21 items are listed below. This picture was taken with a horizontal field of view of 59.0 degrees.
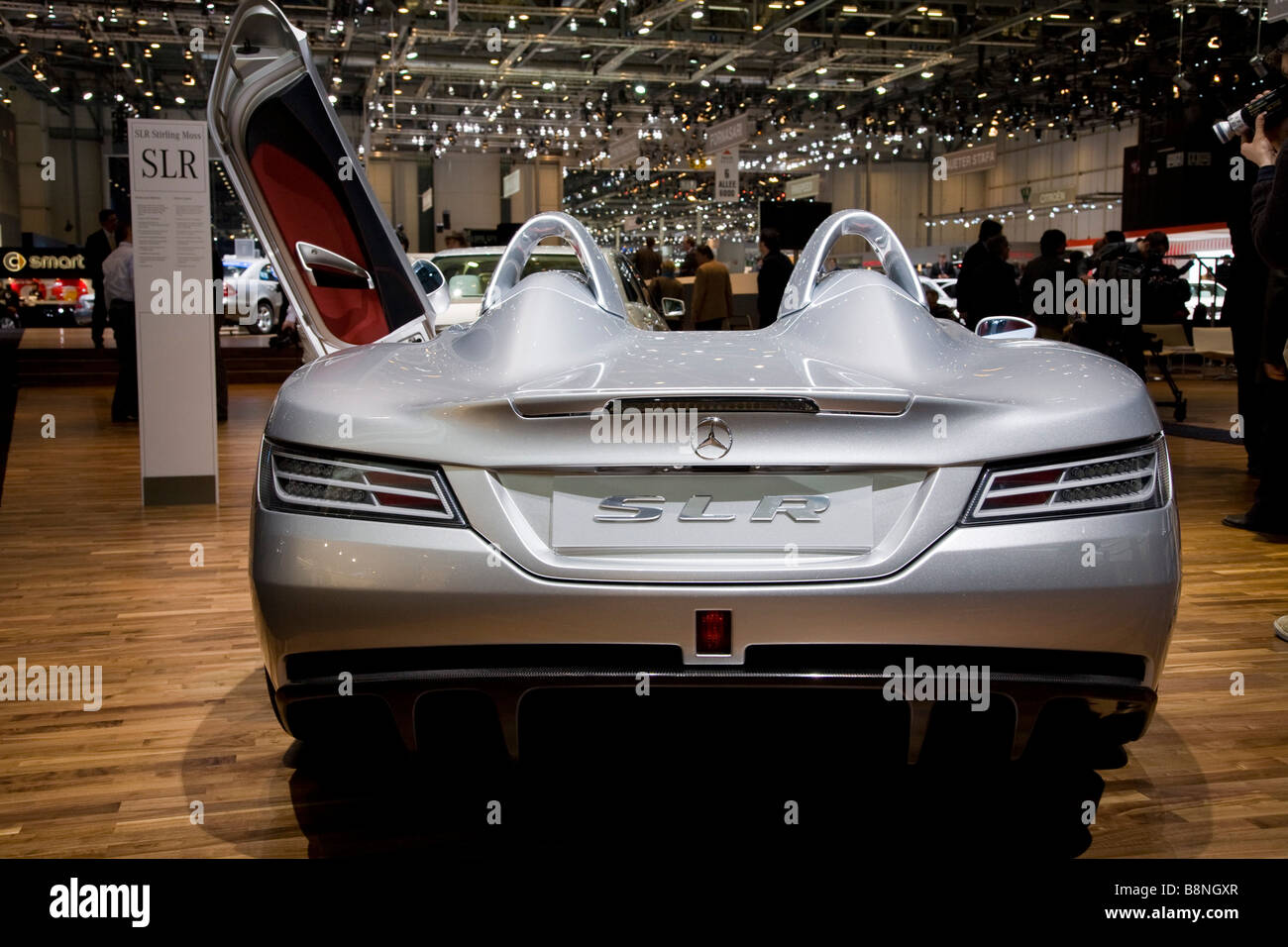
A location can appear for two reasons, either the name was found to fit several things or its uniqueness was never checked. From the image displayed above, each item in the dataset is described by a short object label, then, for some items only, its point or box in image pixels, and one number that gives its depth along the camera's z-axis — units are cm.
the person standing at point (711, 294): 1183
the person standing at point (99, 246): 1085
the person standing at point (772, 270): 1002
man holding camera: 313
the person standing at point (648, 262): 1520
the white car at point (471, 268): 779
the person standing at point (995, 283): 871
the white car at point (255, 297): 2008
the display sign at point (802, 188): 2502
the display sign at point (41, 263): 2292
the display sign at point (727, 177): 1881
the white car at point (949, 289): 2266
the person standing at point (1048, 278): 977
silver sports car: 163
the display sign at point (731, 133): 2020
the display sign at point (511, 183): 2758
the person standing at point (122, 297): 964
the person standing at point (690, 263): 1463
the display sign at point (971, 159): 2638
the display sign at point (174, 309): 605
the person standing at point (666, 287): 1353
